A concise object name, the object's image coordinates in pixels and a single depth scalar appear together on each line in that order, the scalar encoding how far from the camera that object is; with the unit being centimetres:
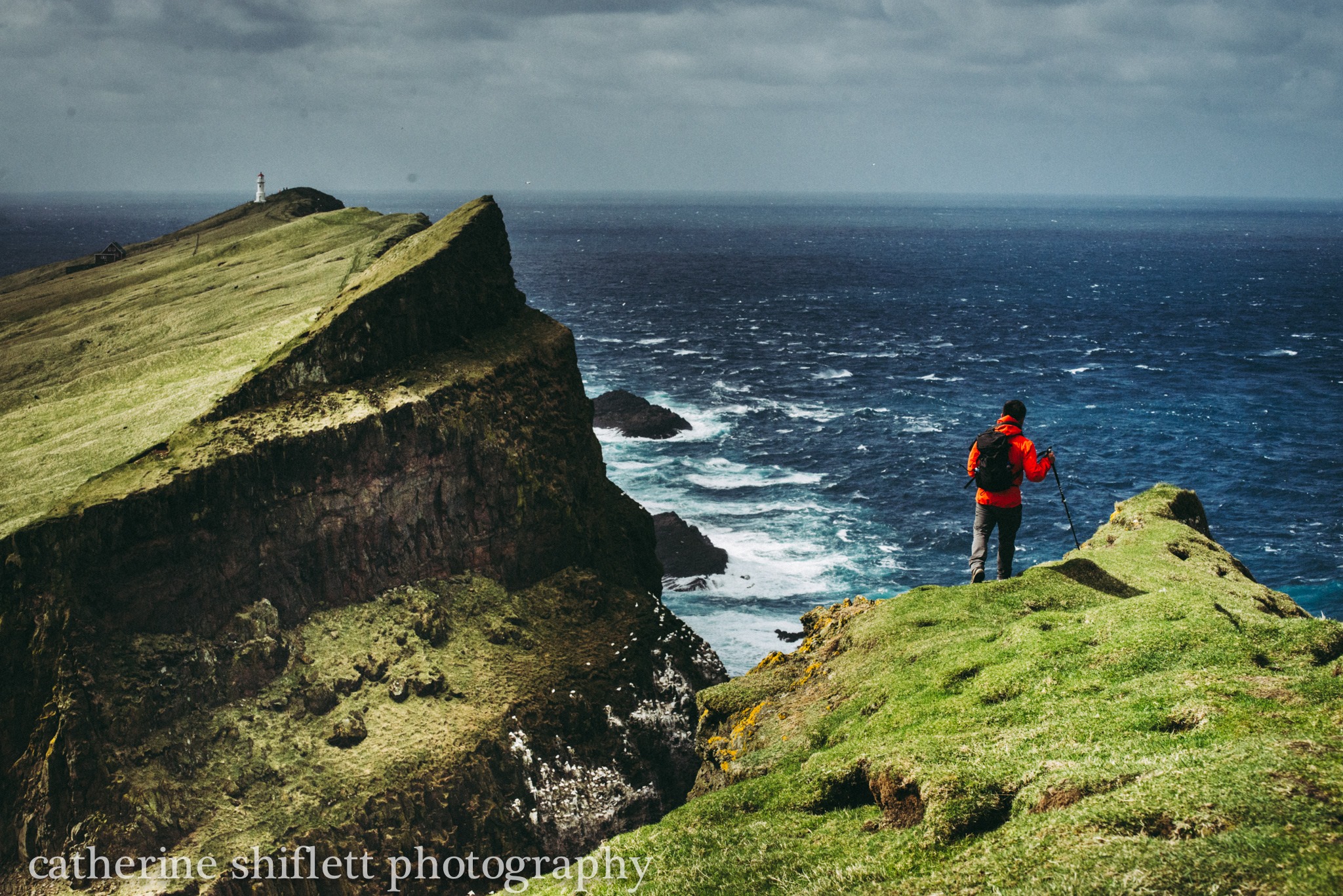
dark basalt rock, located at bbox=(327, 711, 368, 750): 3597
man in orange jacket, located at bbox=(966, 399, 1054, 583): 2259
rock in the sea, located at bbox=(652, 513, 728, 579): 6025
